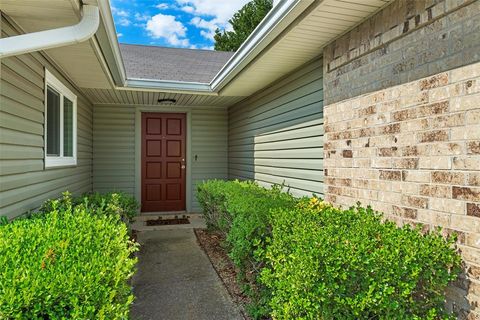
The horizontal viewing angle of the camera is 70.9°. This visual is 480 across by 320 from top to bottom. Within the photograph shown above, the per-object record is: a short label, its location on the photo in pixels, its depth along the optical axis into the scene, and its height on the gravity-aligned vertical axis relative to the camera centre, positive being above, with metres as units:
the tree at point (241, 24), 18.77 +7.45
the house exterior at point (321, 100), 2.04 +0.51
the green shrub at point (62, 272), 1.28 -0.53
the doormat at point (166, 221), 6.53 -1.37
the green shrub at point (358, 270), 1.75 -0.63
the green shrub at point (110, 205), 3.44 -0.66
